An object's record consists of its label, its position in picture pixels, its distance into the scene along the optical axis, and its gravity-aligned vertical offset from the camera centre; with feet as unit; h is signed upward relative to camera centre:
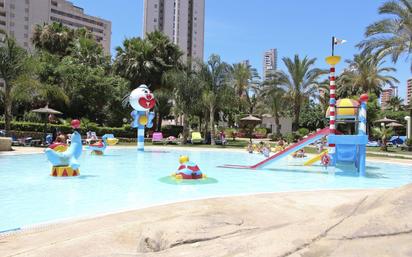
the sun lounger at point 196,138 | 102.75 -1.64
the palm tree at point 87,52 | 129.49 +26.21
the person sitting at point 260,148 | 79.62 -2.98
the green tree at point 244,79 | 159.12 +22.50
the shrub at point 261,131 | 160.56 +1.07
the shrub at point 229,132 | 152.36 +0.05
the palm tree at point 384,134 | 89.30 +0.65
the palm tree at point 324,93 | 128.75 +16.16
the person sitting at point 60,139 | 46.93 -1.36
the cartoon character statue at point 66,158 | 38.29 -2.94
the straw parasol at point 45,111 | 77.13 +3.37
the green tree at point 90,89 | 113.19 +11.90
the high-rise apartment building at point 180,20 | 384.27 +112.84
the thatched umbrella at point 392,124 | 121.43 +4.07
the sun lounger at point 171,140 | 102.79 -2.38
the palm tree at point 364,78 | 137.43 +21.01
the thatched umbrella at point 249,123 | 135.23 +4.25
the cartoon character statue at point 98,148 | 67.87 -3.27
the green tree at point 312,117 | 153.41 +7.07
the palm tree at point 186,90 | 96.99 +10.40
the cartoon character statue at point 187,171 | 37.60 -3.83
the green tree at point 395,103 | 184.18 +18.27
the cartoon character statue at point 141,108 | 76.13 +4.42
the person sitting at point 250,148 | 81.29 -3.20
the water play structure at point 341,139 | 44.47 -0.39
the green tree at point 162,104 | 110.04 +8.63
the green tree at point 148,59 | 123.34 +23.22
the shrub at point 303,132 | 122.08 +0.84
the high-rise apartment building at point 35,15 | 314.14 +100.66
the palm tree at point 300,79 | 121.60 +17.57
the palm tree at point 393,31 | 73.77 +20.68
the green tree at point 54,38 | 143.23 +33.28
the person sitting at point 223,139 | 101.10 -1.70
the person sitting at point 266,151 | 70.33 -3.15
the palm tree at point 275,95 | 125.74 +13.09
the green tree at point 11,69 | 76.71 +11.63
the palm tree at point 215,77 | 96.99 +13.93
